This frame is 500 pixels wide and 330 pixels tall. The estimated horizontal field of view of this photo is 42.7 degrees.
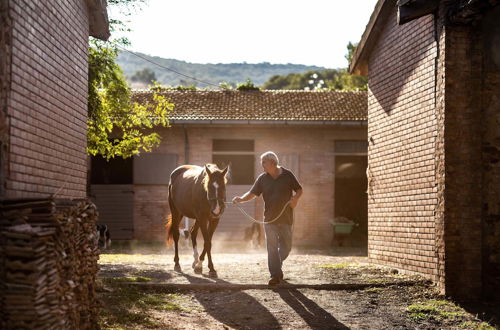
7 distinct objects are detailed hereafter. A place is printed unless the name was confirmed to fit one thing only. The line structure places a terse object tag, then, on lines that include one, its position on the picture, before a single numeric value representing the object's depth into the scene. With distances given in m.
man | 10.03
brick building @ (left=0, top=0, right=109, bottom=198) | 6.29
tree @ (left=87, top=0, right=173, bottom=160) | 15.40
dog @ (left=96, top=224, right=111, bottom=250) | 18.77
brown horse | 11.01
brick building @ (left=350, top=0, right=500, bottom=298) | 9.48
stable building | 22.33
